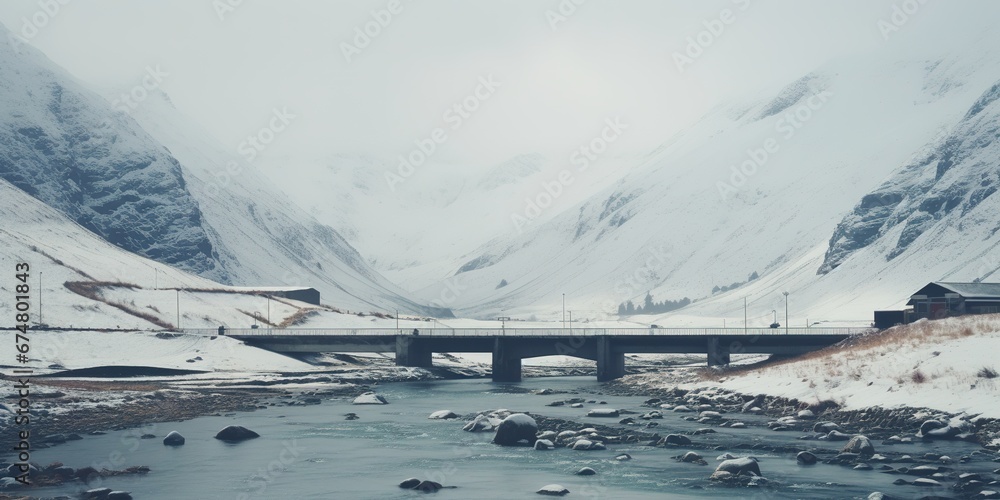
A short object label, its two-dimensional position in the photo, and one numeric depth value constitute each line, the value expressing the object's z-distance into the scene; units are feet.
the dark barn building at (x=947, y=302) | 426.92
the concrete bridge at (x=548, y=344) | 416.05
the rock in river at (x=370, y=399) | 334.24
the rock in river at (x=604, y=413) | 285.00
